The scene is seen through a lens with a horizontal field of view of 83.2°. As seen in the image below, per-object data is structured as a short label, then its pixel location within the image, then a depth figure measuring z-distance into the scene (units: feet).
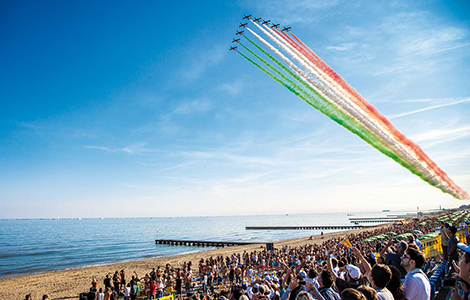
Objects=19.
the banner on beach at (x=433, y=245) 40.34
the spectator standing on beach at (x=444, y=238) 26.62
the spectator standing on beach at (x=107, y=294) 43.04
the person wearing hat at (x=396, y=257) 21.31
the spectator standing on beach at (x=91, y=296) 43.14
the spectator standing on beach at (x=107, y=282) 49.70
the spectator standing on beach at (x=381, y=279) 10.89
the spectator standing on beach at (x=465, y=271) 10.63
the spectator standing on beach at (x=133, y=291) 49.65
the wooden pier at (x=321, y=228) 336.70
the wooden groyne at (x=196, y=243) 194.29
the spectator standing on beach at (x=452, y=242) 24.44
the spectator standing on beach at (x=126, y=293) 49.93
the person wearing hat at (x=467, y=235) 40.68
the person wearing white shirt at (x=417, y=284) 12.01
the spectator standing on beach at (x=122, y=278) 57.52
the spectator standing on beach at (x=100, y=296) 42.83
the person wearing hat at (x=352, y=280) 12.42
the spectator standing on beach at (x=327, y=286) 12.86
